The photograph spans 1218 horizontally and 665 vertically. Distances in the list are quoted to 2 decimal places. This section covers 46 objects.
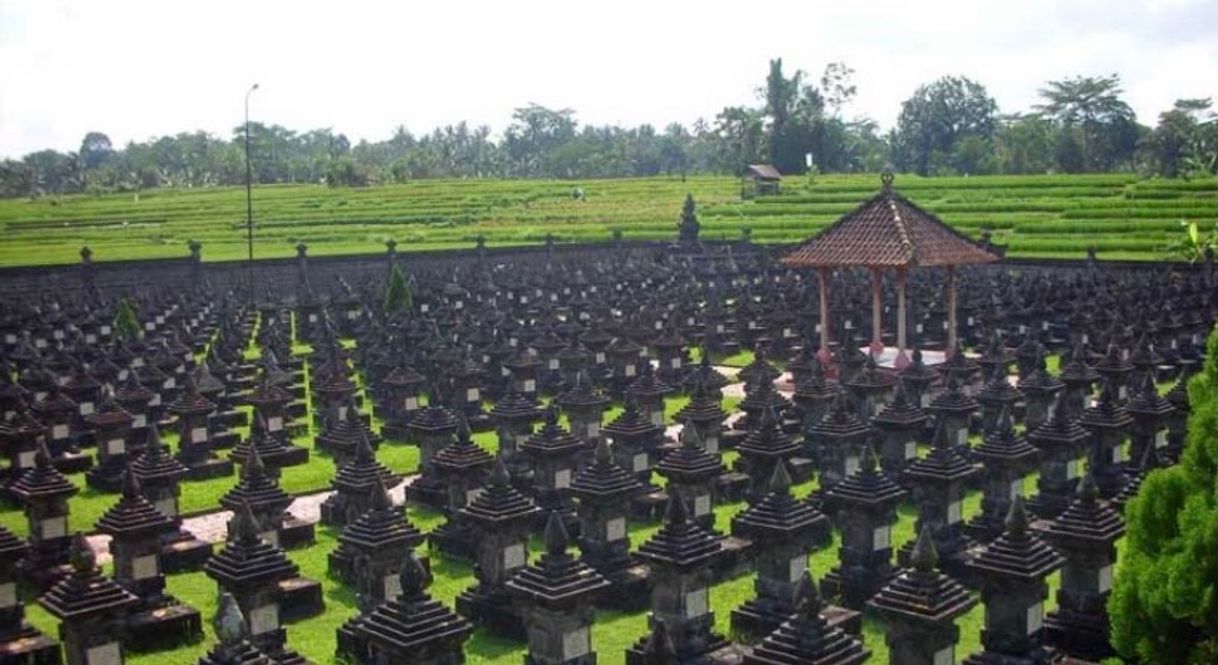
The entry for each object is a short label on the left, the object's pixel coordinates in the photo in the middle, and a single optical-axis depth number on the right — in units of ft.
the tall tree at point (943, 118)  328.29
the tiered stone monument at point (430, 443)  60.95
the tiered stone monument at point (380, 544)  42.04
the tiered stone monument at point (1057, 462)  52.90
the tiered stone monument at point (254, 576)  39.75
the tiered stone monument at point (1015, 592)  35.04
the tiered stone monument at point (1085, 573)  37.63
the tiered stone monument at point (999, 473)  50.37
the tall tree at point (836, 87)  337.72
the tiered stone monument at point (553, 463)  55.77
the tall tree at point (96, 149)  514.27
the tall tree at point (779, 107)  294.25
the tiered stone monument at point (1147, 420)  57.00
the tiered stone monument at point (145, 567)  43.04
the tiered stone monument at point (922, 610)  33.45
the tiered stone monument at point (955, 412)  61.98
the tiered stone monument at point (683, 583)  39.42
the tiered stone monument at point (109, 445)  65.51
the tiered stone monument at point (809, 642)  31.19
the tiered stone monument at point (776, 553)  41.37
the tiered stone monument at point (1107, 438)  56.08
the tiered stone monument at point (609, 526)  46.65
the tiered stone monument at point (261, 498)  49.32
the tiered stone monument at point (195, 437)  67.92
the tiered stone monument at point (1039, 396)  66.64
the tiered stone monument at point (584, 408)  64.90
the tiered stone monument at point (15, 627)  39.09
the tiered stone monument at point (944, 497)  47.60
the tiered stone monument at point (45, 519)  48.26
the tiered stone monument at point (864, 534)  45.14
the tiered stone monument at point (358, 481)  52.37
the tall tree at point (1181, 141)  222.28
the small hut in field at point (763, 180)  244.42
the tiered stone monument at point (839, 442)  56.75
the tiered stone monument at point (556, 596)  36.76
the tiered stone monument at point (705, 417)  62.03
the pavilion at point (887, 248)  92.73
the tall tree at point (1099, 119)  287.48
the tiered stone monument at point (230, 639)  30.09
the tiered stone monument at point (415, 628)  33.76
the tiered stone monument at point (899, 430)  58.03
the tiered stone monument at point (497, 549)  44.21
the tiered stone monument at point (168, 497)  51.60
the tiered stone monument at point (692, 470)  50.08
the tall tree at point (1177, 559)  23.75
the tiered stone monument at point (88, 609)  35.73
